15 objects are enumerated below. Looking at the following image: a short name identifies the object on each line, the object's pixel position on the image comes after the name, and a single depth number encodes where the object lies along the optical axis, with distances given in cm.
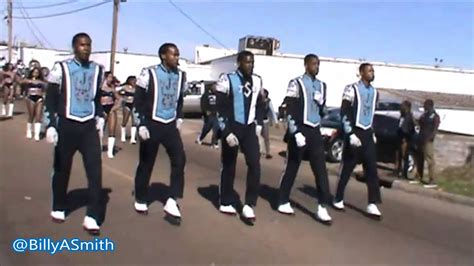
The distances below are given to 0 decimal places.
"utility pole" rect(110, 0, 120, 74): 3016
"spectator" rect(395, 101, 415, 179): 1280
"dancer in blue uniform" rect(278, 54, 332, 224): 730
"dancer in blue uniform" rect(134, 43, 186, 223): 678
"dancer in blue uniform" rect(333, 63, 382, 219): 768
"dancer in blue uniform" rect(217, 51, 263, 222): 700
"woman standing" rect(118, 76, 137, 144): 1445
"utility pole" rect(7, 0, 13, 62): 4622
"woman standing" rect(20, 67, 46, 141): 1462
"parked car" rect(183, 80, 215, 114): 2975
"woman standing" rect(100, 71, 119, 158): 1259
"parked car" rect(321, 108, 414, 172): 1401
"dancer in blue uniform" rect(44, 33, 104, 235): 620
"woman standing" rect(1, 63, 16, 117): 1888
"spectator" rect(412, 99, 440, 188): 1214
